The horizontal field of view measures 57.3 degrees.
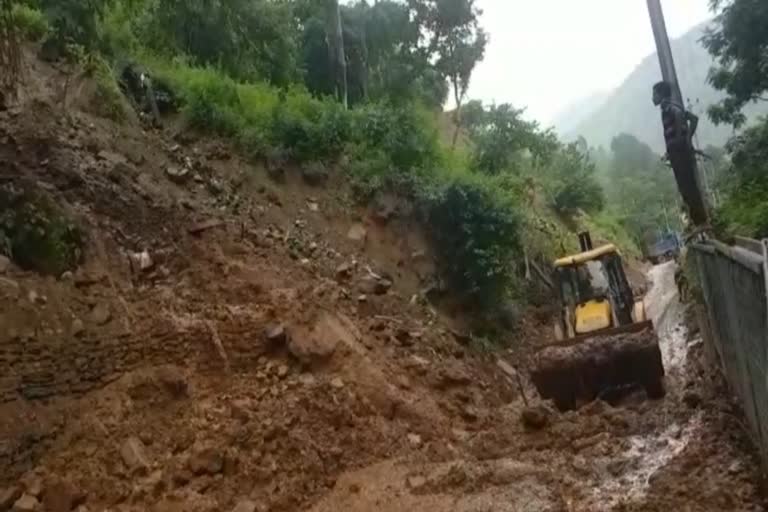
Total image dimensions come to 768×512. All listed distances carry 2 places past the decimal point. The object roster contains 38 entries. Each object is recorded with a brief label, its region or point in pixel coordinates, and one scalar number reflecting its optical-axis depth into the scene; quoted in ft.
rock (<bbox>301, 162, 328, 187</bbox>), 41.55
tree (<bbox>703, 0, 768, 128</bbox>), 43.32
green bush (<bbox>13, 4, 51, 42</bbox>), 35.40
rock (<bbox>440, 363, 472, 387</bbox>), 30.12
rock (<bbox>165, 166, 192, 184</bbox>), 33.78
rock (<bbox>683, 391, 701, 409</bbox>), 24.39
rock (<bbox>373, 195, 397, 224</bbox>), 42.50
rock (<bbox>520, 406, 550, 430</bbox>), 24.89
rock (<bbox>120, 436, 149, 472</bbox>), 20.42
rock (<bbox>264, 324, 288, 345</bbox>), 26.43
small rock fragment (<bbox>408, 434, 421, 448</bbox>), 24.96
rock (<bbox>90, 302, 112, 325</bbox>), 23.66
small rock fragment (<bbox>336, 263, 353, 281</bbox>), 34.99
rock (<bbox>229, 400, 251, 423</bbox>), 23.02
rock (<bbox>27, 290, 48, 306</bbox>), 22.52
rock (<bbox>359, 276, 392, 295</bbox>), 34.76
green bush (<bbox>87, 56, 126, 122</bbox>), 34.83
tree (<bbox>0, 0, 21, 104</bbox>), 20.16
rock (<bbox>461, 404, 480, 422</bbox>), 28.48
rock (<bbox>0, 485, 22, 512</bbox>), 17.83
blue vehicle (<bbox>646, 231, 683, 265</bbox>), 107.14
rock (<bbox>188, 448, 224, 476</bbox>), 20.94
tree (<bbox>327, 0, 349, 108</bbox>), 62.28
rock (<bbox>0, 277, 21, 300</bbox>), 21.95
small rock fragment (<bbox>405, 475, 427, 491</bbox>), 21.17
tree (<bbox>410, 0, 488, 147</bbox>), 75.51
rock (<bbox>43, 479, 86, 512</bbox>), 18.44
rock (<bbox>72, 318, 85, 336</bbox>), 22.76
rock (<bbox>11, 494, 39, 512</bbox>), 17.91
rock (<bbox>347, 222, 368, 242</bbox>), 39.91
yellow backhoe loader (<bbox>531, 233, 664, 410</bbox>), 26.94
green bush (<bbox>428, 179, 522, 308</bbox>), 42.09
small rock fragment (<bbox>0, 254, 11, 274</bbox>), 22.86
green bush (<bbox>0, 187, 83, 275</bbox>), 23.98
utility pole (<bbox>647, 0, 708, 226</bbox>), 31.58
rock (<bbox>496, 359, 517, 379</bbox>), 39.01
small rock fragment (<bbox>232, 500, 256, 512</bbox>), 19.52
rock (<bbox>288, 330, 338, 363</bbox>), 26.25
